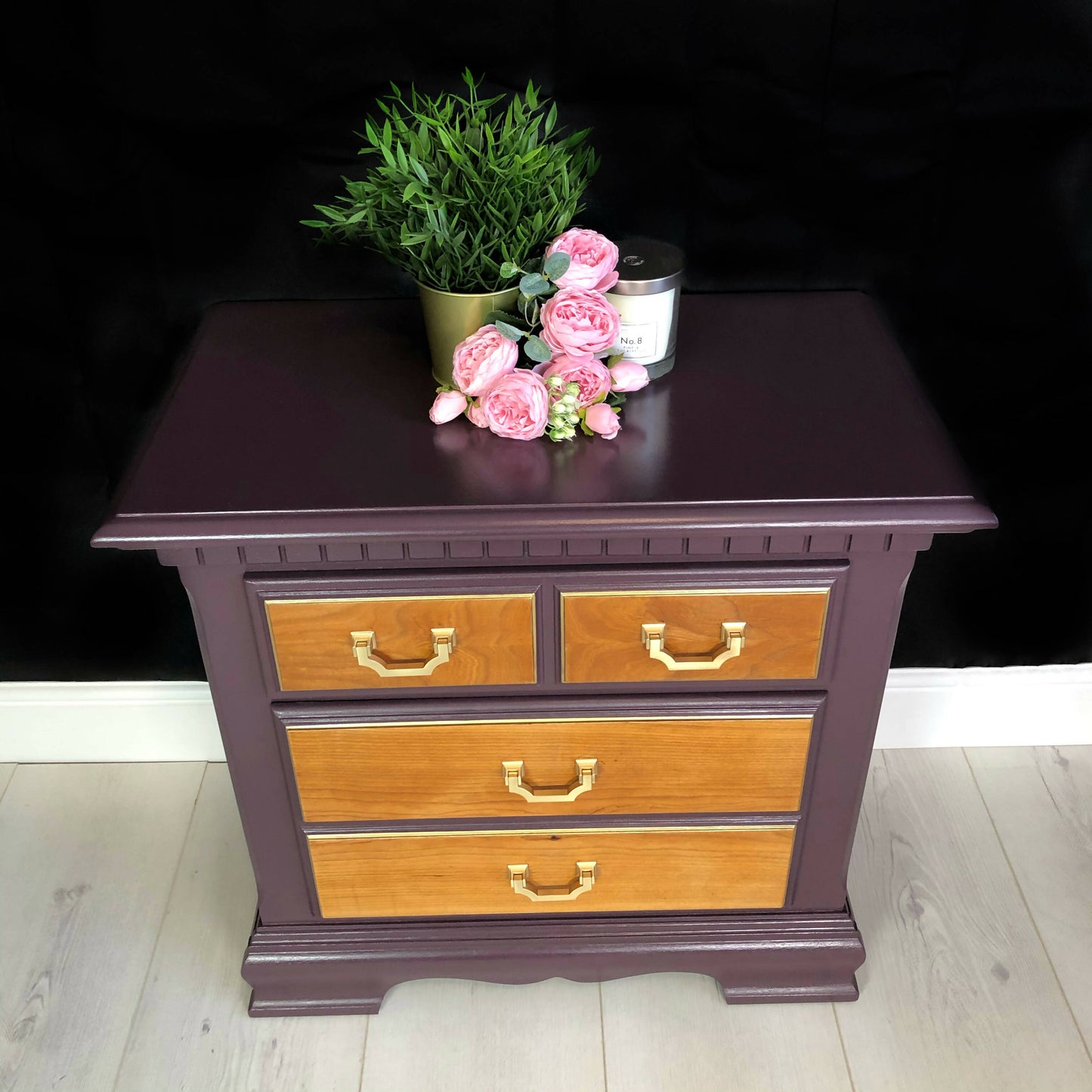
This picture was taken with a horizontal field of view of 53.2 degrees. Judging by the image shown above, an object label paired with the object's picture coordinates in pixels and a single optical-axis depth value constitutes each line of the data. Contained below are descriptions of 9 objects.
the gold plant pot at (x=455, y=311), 1.14
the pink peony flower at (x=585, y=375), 1.10
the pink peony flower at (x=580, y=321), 1.09
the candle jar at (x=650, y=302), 1.16
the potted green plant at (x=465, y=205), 1.08
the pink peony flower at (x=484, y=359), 1.08
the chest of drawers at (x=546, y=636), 1.07
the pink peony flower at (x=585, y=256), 1.10
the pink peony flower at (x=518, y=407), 1.08
